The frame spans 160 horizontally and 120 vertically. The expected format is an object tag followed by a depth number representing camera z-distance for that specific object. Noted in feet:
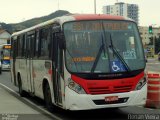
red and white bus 26.20
